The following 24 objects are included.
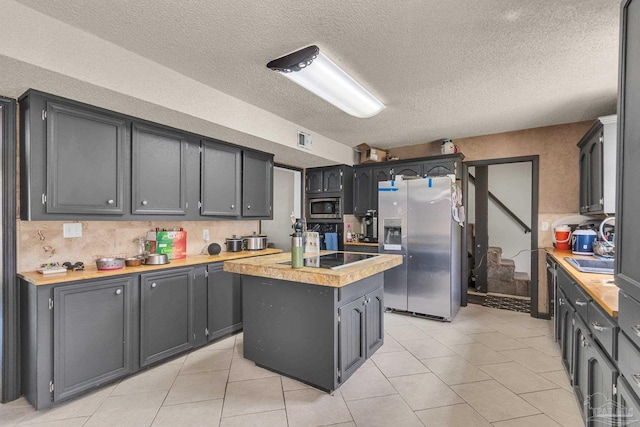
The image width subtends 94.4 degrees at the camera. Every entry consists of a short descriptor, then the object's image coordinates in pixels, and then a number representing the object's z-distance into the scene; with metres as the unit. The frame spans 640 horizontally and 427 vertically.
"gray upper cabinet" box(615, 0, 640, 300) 1.06
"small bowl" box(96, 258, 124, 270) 2.35
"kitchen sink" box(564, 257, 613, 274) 2.57
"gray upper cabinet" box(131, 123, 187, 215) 2.61
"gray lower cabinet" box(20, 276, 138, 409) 1.98
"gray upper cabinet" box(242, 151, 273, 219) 3.70
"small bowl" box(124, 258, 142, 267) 2.56
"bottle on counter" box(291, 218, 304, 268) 2.16
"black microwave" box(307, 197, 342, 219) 4.94
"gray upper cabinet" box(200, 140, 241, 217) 3.21
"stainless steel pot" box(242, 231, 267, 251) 3.77
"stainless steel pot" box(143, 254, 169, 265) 2.65
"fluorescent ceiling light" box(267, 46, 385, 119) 2.14
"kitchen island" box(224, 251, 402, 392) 2.14
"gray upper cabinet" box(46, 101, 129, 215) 2.11
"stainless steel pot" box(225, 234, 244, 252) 3.64
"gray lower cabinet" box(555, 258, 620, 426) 1.32
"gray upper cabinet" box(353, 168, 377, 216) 4.89
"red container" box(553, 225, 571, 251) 3.51
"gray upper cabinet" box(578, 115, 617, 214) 2.71
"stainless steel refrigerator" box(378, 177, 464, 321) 3.77
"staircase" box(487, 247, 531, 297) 4.95
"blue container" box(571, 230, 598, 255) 3.19
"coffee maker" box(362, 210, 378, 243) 4.88
